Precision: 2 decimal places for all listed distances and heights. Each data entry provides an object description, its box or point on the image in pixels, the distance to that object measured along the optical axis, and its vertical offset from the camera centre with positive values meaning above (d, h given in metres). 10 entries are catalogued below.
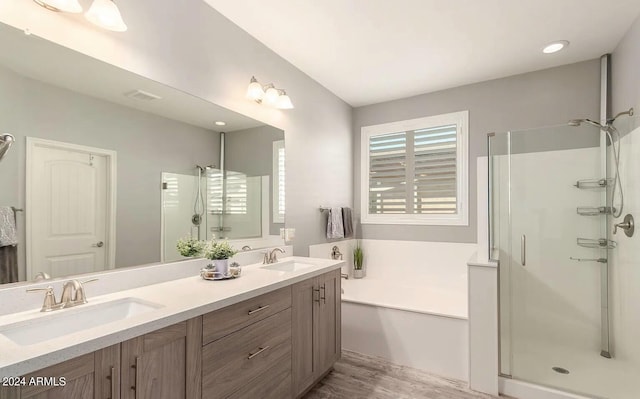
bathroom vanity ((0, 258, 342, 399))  0.93 -0.58
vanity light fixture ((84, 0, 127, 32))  1.43 +0.87
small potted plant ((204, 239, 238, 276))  1.83 -0.31
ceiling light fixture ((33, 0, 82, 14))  1.32 +0.85
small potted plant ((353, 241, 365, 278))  3.82 -0.75
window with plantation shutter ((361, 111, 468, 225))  3.42 +0.37
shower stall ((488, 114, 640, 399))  2.30 -0.32
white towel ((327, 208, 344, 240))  3.31 -0.24
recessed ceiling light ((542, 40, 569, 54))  2.54 +1.30
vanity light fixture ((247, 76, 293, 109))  2.37 +0.86
